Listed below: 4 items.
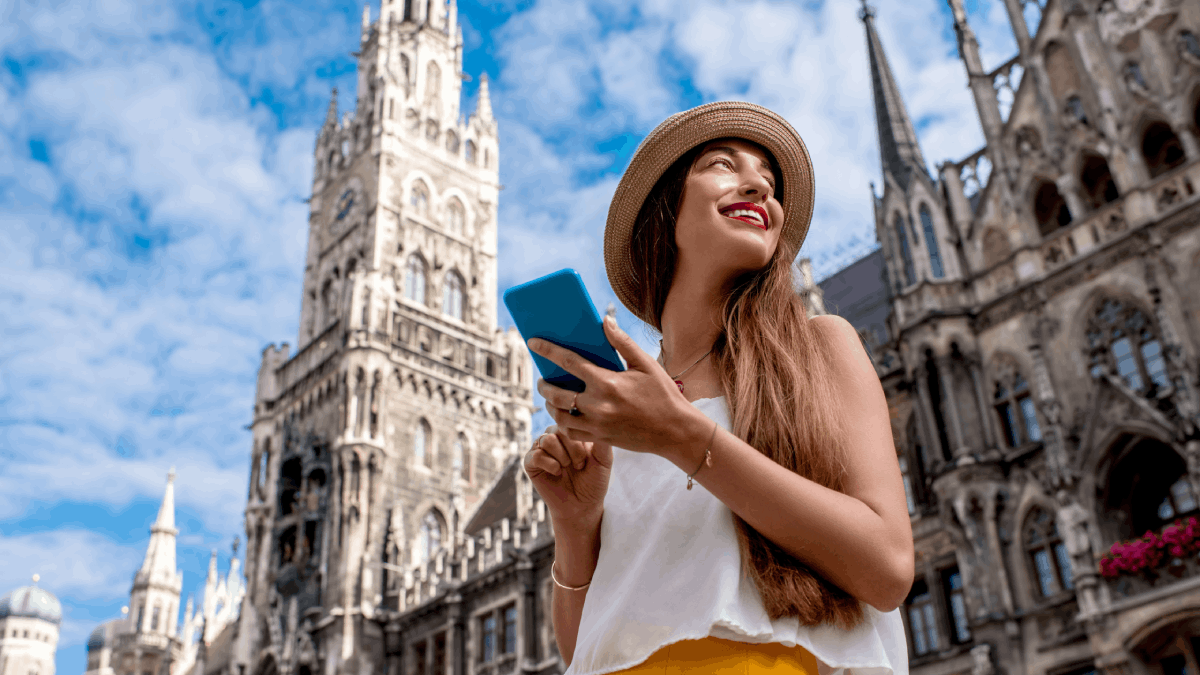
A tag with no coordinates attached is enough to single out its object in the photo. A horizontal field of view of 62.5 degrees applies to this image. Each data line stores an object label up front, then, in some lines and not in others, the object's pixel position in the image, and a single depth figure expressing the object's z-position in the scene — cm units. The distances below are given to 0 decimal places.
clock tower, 2845
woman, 178
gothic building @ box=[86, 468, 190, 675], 5934
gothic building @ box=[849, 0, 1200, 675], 1368
